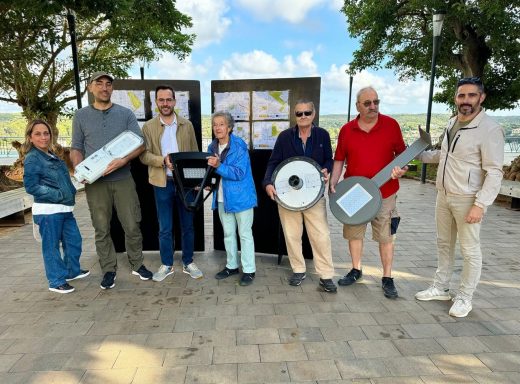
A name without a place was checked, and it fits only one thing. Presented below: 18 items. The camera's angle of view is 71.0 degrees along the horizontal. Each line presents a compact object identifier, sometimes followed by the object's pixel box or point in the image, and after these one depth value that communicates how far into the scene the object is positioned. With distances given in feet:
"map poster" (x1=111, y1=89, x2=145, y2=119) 14.08
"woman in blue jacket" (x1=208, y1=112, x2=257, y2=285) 11.48
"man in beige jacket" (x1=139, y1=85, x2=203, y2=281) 11.91
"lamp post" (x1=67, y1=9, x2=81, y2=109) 24.85
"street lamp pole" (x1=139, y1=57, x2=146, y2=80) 40.77
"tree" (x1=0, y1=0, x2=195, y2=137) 27.99
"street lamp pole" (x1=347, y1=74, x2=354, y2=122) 66.41
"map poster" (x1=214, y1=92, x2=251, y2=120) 14.16
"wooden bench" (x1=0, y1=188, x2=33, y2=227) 19.97
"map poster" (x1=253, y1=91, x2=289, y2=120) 13.94
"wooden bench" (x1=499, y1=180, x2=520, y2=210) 23.25
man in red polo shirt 10.65
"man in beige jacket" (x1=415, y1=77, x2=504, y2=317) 9.04
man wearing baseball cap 11.32
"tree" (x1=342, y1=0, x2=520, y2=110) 32.50
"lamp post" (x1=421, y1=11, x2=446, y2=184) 31.01
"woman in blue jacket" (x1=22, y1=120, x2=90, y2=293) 10.94
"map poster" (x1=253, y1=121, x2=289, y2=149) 14.14
